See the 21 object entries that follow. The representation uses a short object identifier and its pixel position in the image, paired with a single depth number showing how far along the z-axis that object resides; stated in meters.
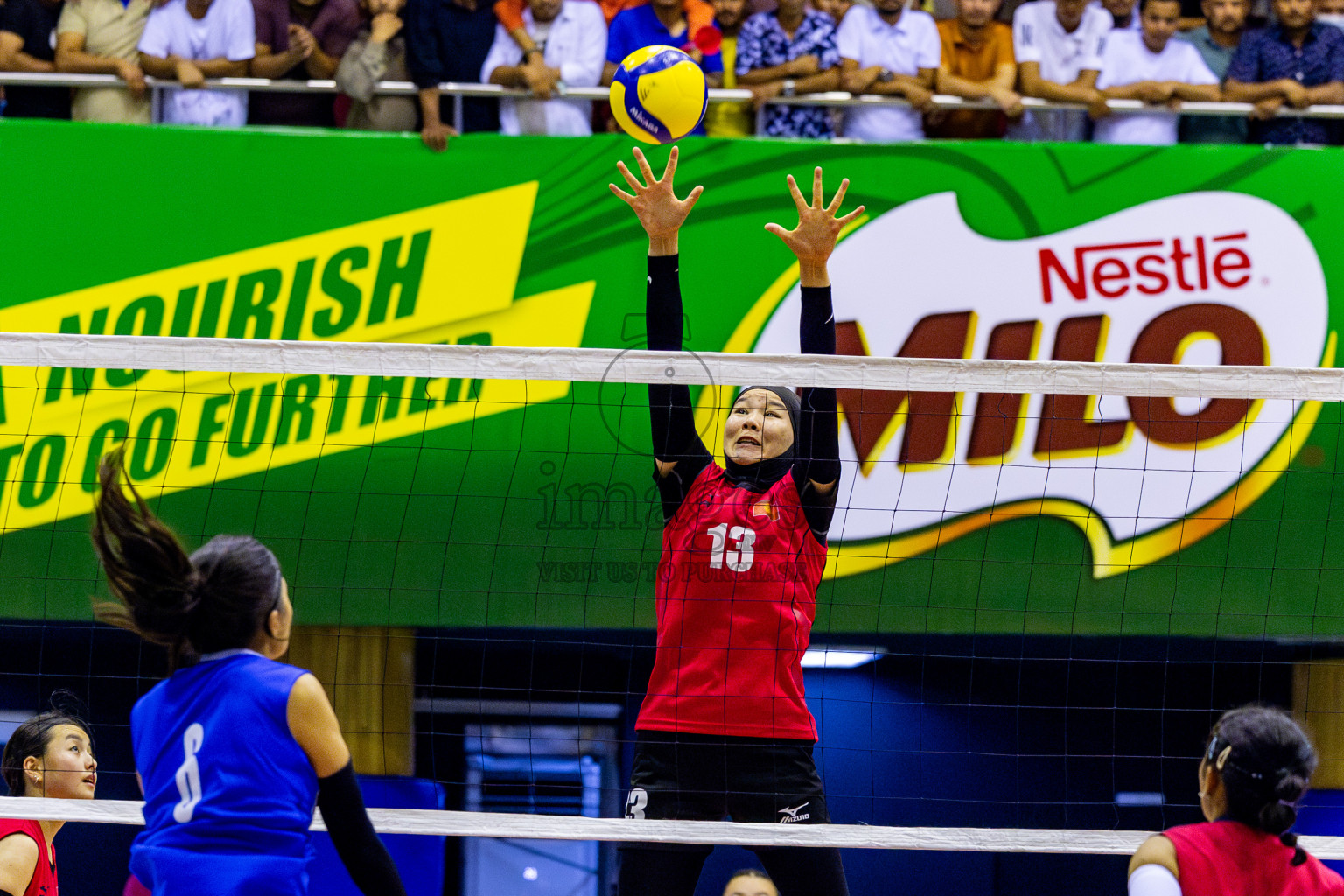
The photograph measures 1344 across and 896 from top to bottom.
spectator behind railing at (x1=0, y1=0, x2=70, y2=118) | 15.15
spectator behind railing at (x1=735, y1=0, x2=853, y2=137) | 15.43
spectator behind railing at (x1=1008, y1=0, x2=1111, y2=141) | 15.94
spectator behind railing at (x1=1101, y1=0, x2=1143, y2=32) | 16.11
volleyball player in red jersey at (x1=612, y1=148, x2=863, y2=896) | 8.16
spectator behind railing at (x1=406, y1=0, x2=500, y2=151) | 15.06
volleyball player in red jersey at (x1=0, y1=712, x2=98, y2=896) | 8.37
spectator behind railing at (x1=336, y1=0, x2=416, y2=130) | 15.12
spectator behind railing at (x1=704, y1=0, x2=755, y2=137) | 15.68
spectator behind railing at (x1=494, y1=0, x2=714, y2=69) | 15.41
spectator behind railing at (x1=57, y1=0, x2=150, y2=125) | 15.09
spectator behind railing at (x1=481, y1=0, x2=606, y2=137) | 15.27
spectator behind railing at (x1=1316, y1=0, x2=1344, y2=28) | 16.69
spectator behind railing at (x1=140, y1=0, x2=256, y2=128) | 15.14
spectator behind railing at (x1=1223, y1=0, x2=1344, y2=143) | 15.69
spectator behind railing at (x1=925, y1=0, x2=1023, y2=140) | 15.92
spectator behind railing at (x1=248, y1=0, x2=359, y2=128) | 15.34
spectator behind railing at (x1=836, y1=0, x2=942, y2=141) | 15.45
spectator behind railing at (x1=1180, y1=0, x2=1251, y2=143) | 15.78
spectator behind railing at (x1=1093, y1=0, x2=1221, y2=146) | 15.62
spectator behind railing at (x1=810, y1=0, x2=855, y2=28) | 16.22
